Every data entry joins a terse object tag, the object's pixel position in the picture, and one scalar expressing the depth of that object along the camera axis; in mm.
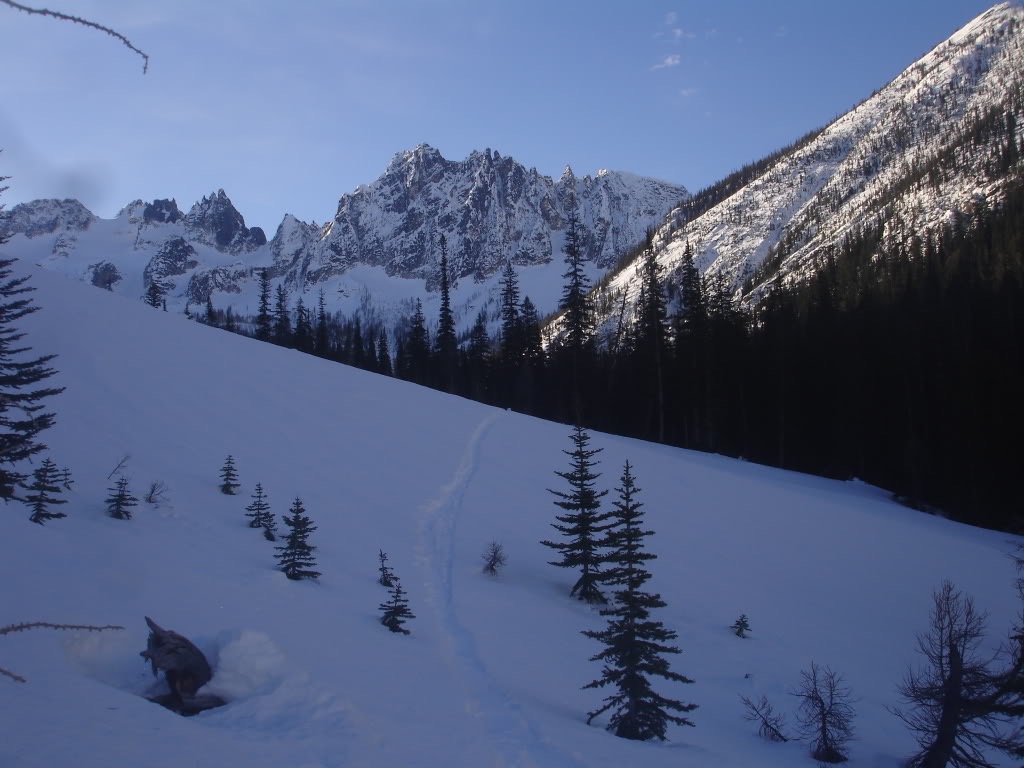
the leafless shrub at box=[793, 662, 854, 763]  9031
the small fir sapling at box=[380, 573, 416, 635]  9500
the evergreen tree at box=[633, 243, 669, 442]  37969
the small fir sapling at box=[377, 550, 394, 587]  11228
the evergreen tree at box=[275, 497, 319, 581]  10719
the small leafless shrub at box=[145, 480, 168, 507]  12773
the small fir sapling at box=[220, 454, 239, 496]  15062
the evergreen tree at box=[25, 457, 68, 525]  9992
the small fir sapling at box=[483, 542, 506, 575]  14020
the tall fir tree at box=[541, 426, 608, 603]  14047
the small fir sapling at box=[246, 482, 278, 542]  12984
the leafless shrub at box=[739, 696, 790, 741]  9469
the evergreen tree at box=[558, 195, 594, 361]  41000
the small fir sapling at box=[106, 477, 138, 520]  11406
